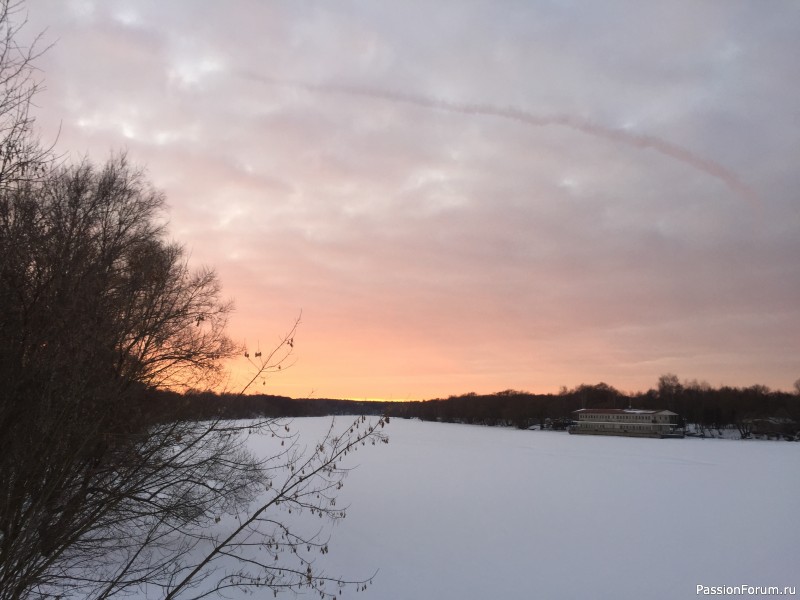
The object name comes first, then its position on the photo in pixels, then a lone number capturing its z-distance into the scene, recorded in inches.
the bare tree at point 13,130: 125.8
